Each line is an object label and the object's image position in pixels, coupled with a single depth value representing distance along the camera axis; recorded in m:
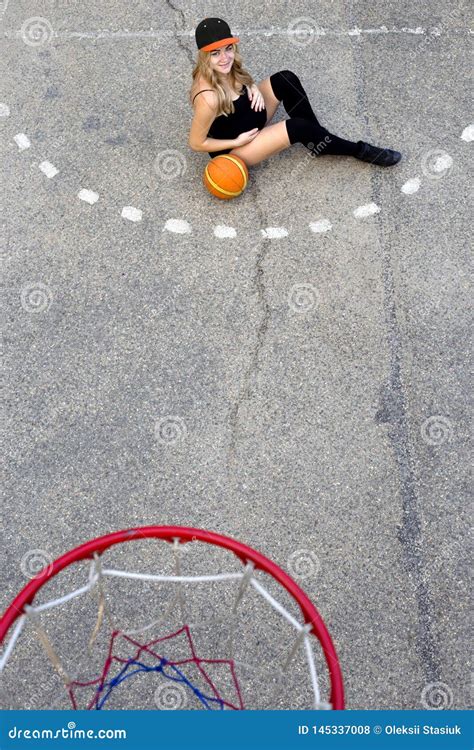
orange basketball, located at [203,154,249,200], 5.07
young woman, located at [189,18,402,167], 4.60
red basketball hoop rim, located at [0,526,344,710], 2.85
